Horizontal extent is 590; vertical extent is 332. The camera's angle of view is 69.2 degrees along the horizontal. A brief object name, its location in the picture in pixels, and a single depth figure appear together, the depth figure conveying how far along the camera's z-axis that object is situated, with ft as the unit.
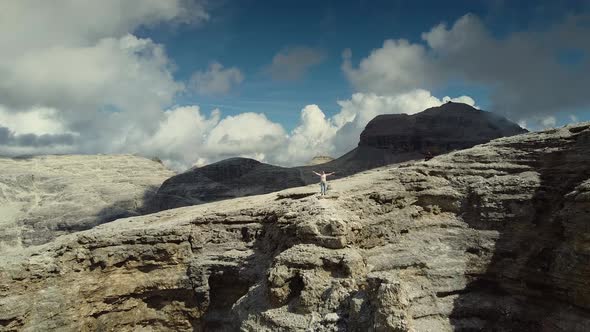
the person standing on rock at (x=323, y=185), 85.25
